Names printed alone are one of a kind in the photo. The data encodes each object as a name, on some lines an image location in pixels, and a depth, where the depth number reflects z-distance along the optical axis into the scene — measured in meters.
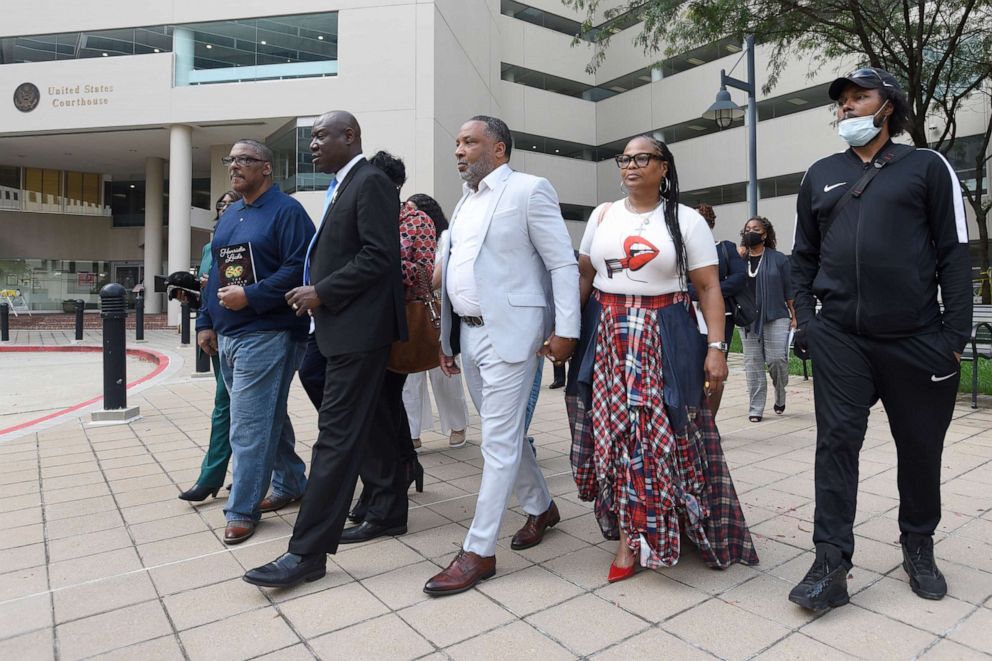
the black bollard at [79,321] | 17.64
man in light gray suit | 2.87
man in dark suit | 2.84
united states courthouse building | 21.52
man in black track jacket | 2.54
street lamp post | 12.00
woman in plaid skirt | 2.82
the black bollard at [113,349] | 6.69
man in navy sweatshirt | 3.47
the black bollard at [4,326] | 18.11
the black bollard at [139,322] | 18.27
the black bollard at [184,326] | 15.05
